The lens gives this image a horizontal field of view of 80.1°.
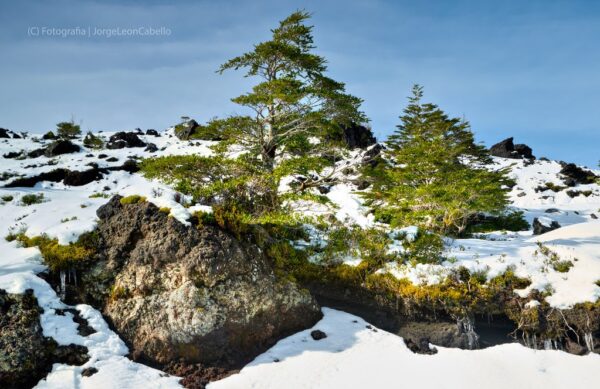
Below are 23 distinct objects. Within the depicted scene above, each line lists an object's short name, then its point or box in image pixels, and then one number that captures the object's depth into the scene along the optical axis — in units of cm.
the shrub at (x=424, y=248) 1322
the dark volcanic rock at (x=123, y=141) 5003
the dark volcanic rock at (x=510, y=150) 5731
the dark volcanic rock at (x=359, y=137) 4959
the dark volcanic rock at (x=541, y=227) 2270
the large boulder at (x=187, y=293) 973
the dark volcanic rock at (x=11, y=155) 4303
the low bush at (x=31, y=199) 1809
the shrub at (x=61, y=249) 1057
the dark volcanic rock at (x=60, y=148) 4388
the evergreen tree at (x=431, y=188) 1648
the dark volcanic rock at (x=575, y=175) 4250
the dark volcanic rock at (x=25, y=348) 797
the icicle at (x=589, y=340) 1028
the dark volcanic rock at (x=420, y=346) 1040
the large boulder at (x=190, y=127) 5353
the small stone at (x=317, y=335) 1074
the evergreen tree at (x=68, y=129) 5653
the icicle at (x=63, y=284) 1020
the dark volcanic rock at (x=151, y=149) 4773
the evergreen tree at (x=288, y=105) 1367
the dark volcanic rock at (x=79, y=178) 3278
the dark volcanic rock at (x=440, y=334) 1082
